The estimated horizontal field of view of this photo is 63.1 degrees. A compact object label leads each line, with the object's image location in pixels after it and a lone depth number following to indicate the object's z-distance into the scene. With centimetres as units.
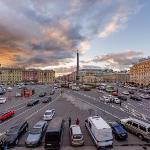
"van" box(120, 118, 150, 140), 1377
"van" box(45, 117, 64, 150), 1226
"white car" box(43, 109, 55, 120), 1997
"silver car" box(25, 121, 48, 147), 1282
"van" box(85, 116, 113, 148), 1231
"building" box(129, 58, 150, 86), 7089
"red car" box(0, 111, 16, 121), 1979
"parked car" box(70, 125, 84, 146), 1288
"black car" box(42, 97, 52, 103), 3128
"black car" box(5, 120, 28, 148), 1291
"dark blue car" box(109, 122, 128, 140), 1376
